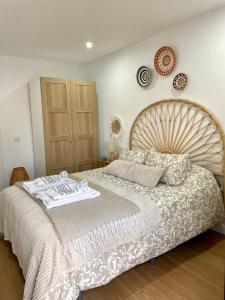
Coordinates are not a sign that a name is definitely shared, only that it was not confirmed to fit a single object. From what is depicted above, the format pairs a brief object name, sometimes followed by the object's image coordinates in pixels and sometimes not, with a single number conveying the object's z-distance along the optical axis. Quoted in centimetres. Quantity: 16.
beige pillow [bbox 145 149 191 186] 256
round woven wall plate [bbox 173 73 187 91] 287
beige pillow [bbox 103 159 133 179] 293
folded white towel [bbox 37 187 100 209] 200
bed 154
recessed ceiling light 338
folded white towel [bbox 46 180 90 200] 209
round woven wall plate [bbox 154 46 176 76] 297
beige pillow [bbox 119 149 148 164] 305
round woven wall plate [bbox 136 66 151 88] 335
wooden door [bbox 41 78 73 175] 381
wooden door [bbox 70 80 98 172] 412
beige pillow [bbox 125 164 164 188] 255
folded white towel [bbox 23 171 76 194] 240
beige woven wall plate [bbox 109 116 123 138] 407
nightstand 402
